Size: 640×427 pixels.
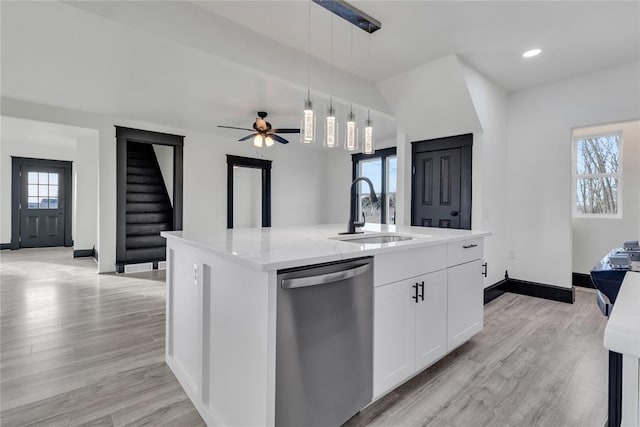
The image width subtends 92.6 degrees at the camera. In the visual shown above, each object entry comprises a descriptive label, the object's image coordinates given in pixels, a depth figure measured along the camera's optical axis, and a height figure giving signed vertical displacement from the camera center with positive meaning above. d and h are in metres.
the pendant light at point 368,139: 2.68 +0.65
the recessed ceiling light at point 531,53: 3.13 +1.65
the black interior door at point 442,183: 3.98 +0.41
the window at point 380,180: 6.66 +0.69
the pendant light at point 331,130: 2.43 +0.66
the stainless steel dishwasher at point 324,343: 1.23 -0.59
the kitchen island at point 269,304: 1.22 -0.50
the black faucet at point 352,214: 2.34 -0.02
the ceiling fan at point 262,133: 4.34 +1.12
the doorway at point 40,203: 7.24 +0.19
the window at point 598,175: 4.20 +0.52
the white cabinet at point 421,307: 1.65 -0.60
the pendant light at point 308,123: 2.38 +0.69
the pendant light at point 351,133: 2.55 +0.66
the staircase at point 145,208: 5.39 +0.06
